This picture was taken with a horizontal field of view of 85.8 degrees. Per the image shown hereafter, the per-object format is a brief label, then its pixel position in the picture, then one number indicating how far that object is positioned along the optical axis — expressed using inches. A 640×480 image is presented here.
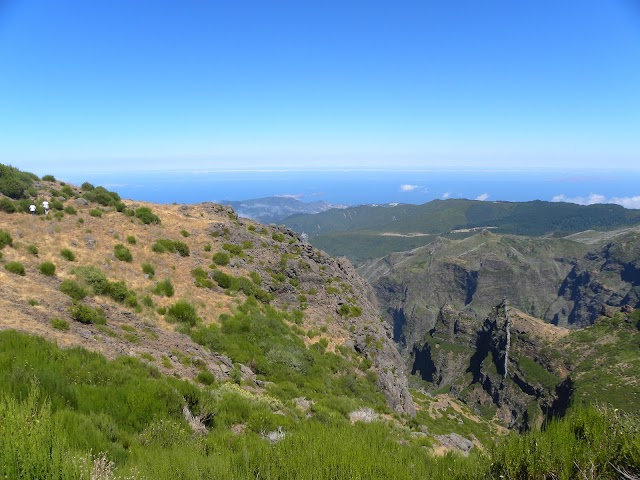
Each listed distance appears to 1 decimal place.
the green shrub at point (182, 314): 709.9
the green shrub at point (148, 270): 830.6
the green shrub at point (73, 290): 618.0
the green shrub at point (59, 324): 494.3
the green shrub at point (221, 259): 1023.2
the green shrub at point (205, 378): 509.4
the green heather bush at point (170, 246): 954.7
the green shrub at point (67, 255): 756.0
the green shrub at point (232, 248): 1110.4
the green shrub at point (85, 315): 546.0
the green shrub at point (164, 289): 772.6
